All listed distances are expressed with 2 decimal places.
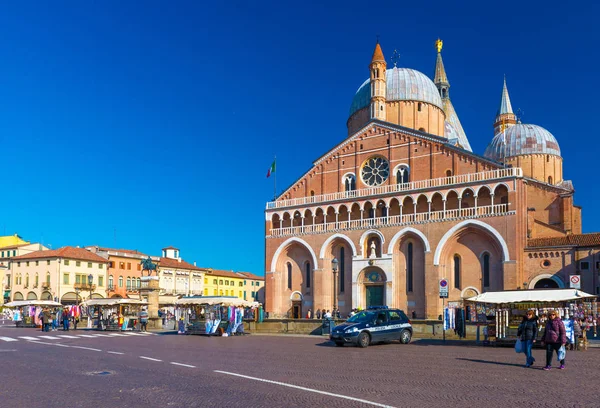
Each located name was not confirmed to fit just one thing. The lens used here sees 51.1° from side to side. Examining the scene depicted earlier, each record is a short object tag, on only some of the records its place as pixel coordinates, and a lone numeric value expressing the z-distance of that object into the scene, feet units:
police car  74.95
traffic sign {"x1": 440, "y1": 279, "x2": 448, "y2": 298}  98.26
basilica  129.39
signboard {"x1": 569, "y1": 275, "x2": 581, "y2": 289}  98.42
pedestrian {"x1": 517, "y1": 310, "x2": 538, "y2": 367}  51.42
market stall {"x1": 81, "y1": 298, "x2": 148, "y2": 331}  122.62
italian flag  170.09
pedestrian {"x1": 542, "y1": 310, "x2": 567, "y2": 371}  48.24
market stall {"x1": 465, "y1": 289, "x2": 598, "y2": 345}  73.56
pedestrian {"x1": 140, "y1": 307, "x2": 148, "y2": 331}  117.70
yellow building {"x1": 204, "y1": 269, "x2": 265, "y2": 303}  306.14
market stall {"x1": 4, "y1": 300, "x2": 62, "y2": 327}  148.36
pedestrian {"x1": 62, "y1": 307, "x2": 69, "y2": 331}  121.70
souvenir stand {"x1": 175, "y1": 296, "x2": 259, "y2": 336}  104.42
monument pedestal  135.13
